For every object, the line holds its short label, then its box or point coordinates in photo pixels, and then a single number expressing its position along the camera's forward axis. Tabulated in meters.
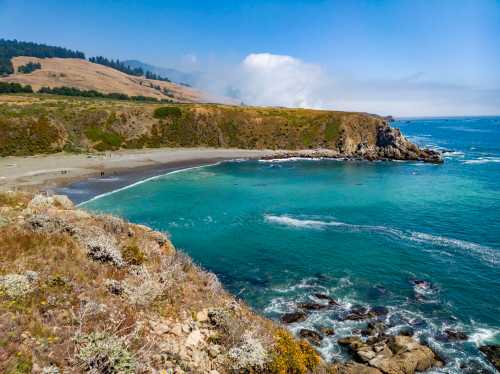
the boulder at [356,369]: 19.14
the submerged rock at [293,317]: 26.05
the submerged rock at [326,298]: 28.69
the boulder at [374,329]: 24.75
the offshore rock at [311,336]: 23.66
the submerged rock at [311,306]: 27.94
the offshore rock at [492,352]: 22.05
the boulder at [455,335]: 24.27
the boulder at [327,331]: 24.78
